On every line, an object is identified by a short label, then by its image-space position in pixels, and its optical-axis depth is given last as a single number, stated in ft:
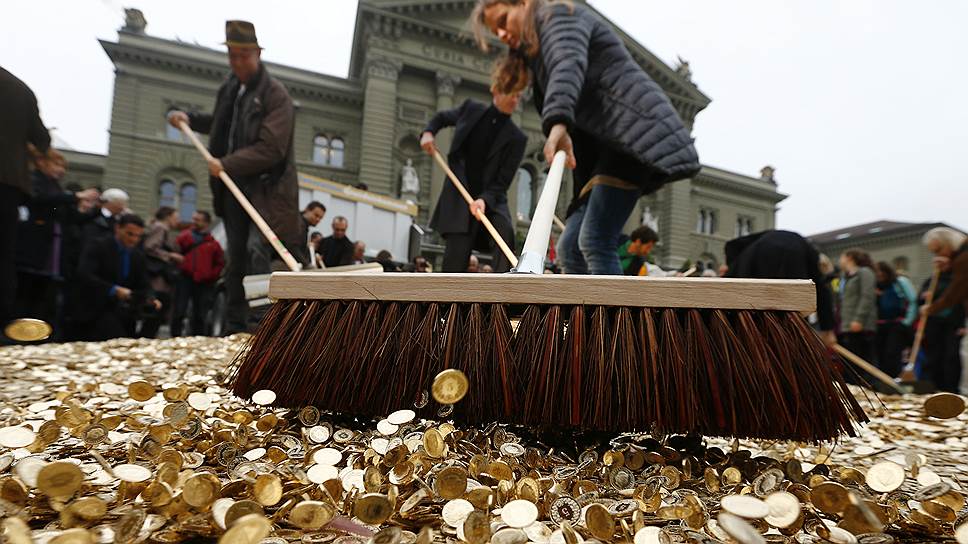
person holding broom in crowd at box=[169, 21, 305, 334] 6.72
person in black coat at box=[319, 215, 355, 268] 12.06
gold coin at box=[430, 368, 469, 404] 0.78
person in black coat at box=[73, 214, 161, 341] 8.40
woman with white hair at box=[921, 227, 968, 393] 9.09
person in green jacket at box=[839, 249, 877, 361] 10.79
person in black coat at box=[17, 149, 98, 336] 7.50
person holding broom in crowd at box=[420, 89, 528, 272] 7.59
